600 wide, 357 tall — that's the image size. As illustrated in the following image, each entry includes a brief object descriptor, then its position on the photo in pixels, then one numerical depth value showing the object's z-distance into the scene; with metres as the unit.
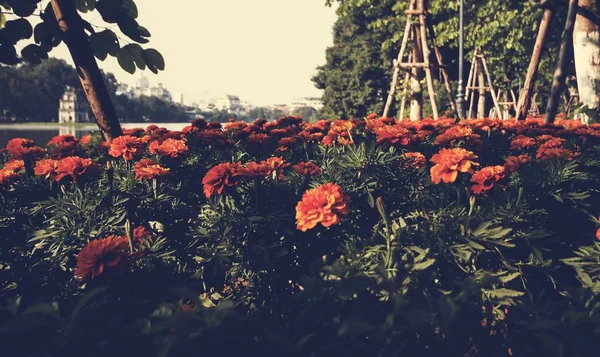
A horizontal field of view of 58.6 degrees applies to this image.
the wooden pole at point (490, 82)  18.17
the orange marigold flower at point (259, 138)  4.34
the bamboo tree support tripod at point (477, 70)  20.19
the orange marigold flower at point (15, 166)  3.61
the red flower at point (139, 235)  2.21
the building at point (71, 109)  96.88
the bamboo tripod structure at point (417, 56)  8.61
